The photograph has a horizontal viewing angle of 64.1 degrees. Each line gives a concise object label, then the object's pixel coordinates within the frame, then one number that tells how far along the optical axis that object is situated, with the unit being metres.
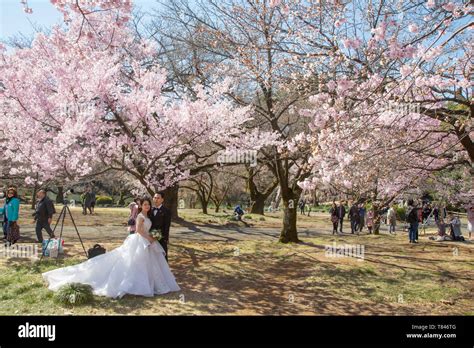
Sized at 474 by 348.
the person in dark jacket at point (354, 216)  19.96
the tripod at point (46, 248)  9.46
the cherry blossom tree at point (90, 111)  8.98
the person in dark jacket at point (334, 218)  19.23
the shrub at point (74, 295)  6.05
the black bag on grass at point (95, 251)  8.39
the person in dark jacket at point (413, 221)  15.43
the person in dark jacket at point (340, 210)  19.70
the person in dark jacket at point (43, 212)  10.82
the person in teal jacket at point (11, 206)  10.26
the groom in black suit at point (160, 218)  7.55
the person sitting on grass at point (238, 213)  22.47
